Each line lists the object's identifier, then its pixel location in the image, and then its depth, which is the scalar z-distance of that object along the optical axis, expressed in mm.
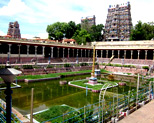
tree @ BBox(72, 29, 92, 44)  52250
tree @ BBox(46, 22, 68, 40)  59750
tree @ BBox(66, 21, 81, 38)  61606
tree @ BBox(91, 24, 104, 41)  66712
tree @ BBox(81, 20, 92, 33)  69988
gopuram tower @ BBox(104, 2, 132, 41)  62844
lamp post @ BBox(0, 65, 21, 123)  3374
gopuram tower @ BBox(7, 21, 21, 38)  60188
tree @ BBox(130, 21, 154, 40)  51794
